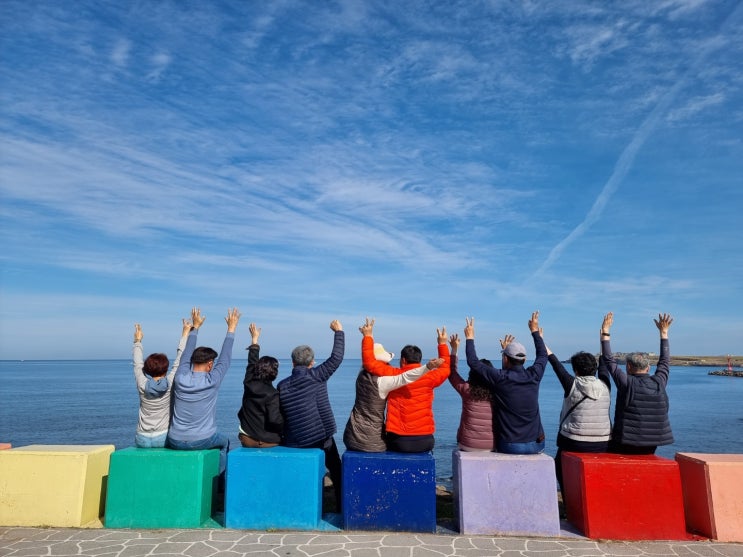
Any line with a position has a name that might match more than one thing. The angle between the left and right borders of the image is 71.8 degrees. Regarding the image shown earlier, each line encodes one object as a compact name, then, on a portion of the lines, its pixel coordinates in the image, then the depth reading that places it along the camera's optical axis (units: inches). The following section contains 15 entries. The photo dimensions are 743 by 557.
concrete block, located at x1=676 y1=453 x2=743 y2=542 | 217.6
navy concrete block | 222.5
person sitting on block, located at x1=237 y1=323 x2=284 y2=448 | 243.6
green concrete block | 226.8
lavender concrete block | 219.0
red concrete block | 215.8
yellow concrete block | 228.2
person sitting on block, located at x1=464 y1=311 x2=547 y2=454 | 233.9
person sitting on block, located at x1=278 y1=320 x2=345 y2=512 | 243.6
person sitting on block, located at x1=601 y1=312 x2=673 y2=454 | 232.1
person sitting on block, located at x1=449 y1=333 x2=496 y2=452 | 240.2
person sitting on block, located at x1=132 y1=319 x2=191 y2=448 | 238.8
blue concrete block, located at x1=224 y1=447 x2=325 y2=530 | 226.1
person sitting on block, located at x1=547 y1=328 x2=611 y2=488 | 240.5
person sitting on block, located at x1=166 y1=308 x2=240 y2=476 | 238.4
